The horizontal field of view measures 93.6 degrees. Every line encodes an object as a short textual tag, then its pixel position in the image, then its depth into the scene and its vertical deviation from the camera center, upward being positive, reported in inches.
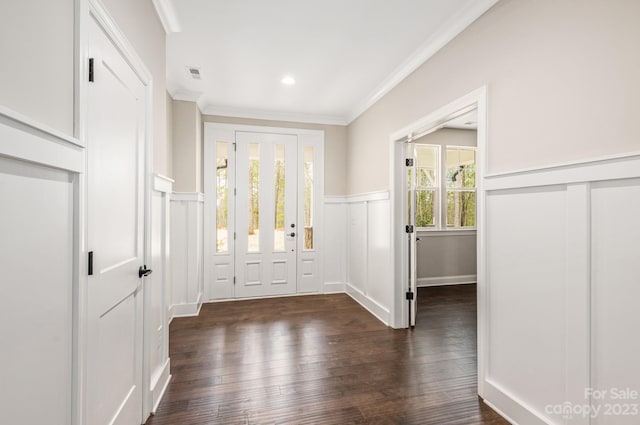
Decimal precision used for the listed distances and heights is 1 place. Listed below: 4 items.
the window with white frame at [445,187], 205.0 +18.2
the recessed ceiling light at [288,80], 128.1 +58.1
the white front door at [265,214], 170.7 -0.4
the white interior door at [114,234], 48.2 -3.9
